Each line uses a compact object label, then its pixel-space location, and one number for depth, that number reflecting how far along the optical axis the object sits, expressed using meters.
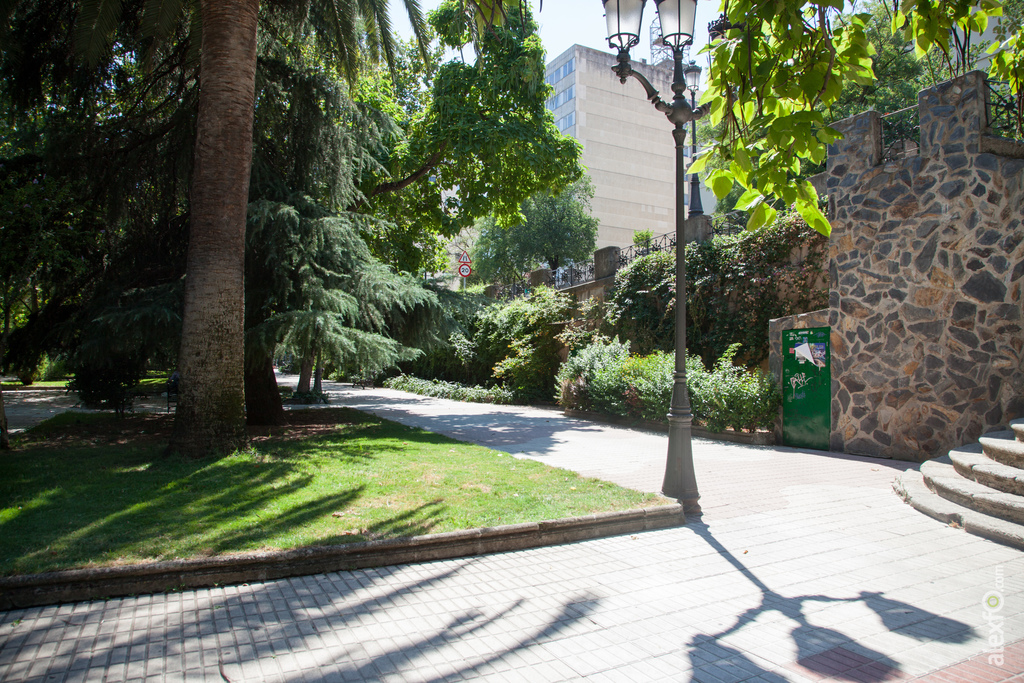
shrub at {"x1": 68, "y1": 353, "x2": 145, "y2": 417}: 14.18
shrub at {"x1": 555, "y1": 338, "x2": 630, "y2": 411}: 15.94
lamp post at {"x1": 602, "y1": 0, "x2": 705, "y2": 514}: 6.49
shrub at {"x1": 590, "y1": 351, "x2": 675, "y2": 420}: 13.01
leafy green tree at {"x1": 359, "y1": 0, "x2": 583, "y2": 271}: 15.34
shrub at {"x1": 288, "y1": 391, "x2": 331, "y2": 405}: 20.65
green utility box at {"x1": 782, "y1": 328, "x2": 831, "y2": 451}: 10.67
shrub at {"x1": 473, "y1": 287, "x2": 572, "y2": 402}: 20.59
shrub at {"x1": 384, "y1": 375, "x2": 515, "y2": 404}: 21.49
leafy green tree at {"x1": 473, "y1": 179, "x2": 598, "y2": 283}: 38.44
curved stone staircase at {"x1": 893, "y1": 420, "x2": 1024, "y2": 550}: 5.68
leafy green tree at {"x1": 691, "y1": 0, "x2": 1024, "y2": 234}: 3.13
